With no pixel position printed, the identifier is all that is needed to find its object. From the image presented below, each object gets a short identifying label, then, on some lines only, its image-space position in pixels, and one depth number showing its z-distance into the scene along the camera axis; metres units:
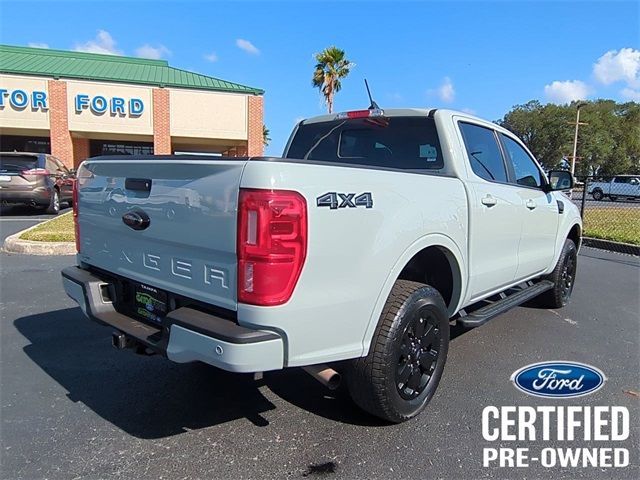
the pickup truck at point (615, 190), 30.78
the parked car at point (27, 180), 11.62
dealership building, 22.03
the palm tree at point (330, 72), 31.42
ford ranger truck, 2.14
